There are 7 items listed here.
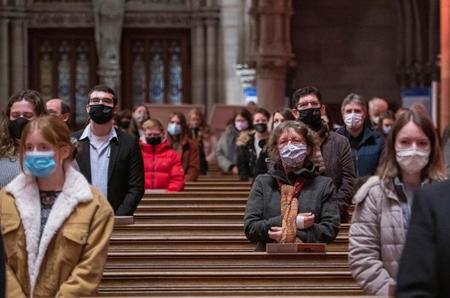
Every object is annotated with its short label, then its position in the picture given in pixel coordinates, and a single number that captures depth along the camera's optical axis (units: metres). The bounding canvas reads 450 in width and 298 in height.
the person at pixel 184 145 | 15.15
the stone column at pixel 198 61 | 27.56
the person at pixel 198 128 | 17.69
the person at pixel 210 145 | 19.67
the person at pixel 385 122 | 14.51
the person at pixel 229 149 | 17.50
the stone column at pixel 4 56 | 27.17
